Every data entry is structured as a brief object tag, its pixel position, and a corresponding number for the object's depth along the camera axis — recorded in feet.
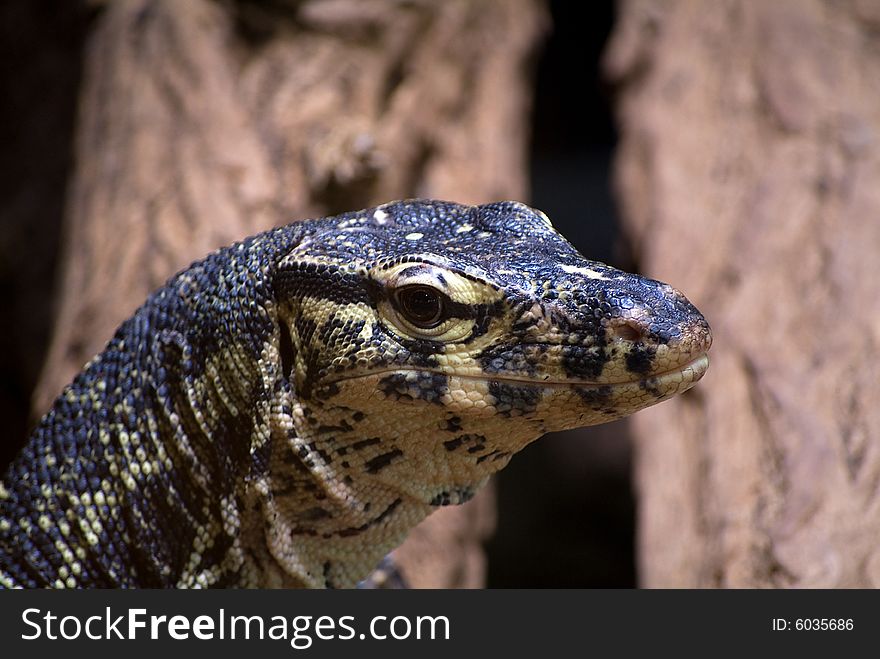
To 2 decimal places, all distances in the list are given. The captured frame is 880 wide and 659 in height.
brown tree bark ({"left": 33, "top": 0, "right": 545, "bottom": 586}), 15.24
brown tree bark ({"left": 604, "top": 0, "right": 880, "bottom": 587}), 12.41
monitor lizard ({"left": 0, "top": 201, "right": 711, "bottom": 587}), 8.70
